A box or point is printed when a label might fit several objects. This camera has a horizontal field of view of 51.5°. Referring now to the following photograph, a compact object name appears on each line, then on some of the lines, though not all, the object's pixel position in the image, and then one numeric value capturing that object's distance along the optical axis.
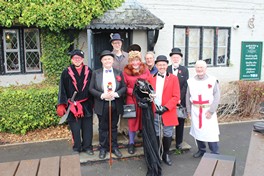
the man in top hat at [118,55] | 4.88
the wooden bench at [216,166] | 2.71
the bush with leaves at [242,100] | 7.61
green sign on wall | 9.61
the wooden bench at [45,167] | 2.57
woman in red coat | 4.59
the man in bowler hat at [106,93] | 4.46
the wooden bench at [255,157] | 2.46
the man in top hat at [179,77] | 4.92
